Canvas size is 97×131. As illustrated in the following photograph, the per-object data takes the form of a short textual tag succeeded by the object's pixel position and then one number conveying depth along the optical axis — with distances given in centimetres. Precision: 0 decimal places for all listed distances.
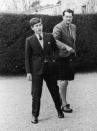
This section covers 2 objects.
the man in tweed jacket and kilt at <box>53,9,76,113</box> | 481
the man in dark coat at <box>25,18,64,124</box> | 442
